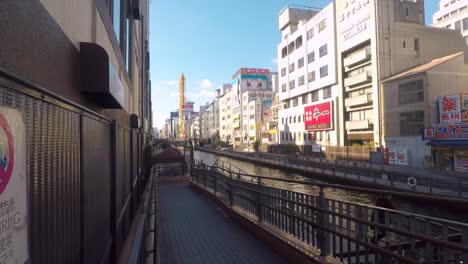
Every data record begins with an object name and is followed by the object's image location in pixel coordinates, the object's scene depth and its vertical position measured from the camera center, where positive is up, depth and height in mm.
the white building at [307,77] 44656 +10320
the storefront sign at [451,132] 23825 +164
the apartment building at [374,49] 36188 +11171
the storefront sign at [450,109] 26766 +2331
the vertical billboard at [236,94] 98625 +15162
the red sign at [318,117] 44406 +3126
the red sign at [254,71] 103000 +23556
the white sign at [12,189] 1140 -198
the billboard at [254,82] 101375 +19473
